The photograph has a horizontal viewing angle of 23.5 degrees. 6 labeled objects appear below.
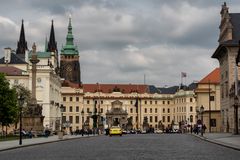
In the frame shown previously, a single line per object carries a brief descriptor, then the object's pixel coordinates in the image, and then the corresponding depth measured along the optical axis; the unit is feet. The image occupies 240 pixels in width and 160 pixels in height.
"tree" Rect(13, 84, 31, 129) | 366.84
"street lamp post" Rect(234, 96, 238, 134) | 209.54
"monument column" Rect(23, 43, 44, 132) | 271.28
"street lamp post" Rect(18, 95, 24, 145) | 171.36
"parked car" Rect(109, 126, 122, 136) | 306.74
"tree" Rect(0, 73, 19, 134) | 265.75
